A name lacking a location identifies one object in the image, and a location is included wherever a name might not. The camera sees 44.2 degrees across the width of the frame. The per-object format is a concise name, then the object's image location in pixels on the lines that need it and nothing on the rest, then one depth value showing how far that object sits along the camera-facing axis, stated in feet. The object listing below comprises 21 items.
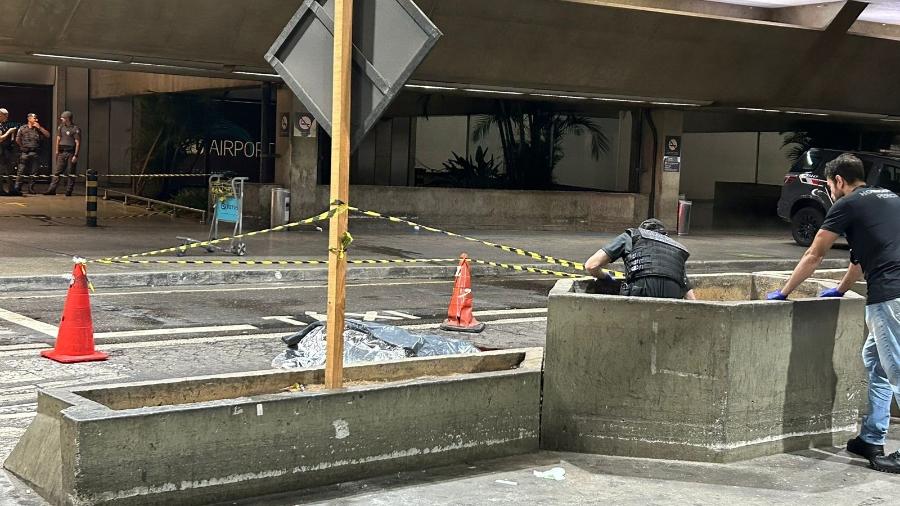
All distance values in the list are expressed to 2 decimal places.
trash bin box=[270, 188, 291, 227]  64.80
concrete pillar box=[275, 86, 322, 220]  68.85
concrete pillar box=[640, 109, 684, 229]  83.20
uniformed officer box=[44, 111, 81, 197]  81.82
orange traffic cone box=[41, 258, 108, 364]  28.86
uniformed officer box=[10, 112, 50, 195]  83.35
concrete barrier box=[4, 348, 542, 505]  16.81
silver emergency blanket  26.16
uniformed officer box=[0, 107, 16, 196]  86.74
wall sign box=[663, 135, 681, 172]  83.10
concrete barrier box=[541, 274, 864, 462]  21.66
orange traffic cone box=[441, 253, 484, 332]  36.37
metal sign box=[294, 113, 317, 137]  68.39
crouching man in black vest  24.86
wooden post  19.30
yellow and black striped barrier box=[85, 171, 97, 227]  64.54
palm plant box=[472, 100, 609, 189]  85.71
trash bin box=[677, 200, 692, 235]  79.05
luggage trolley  52.54
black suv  71.61
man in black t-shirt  22.00
